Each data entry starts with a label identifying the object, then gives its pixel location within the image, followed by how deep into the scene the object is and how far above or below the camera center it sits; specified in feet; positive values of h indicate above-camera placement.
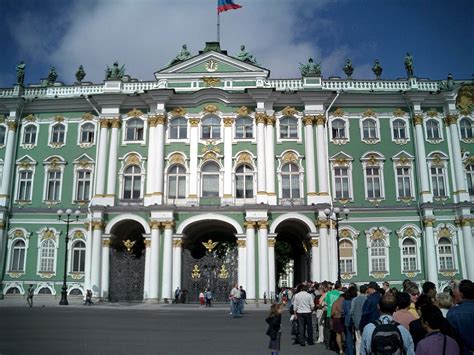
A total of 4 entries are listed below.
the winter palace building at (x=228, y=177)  113.91 +26.85
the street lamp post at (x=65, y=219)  102.01 +16.03
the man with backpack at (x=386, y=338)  18.90 -2.11
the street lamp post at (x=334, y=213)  89.37 +13.80
